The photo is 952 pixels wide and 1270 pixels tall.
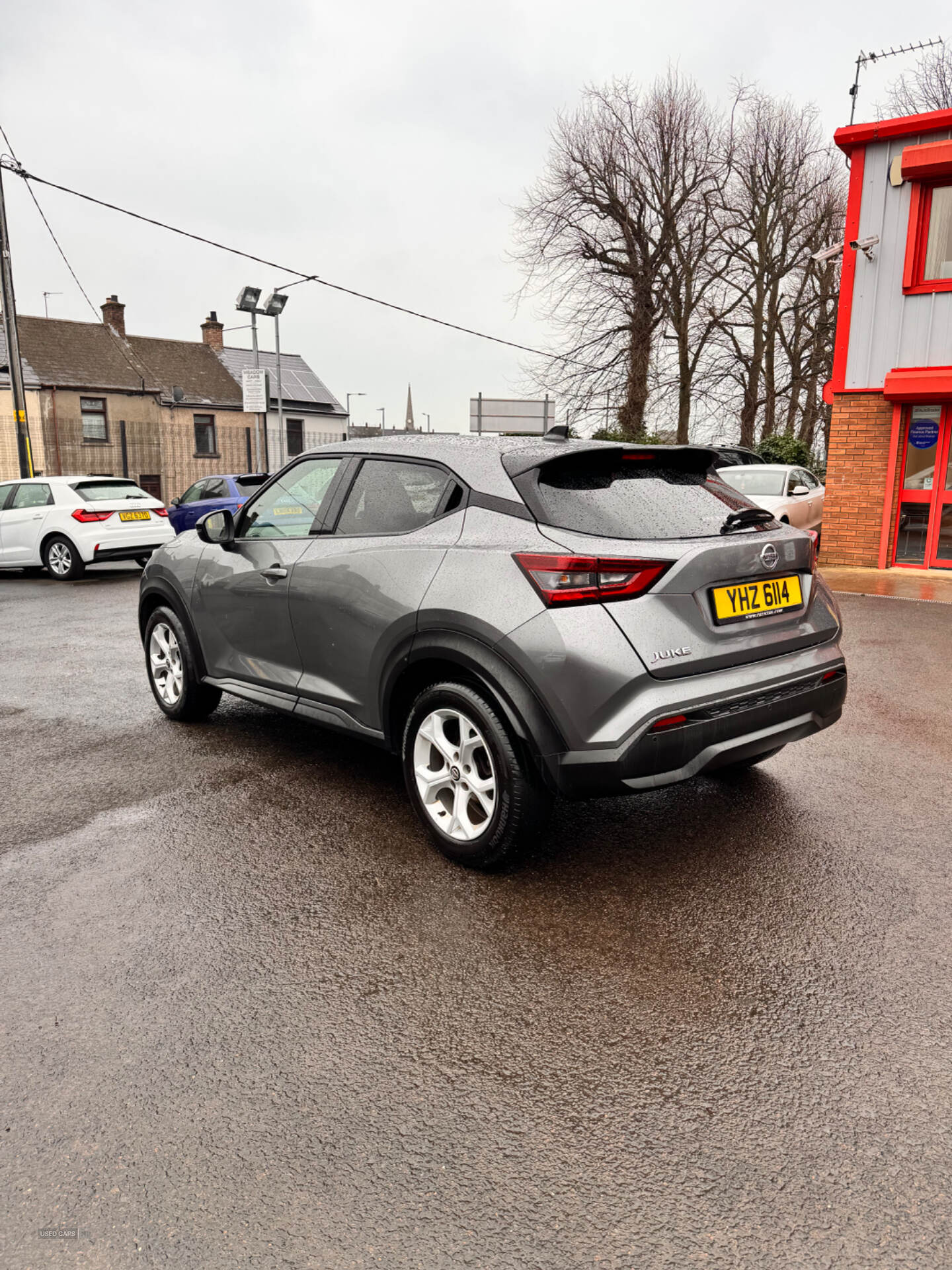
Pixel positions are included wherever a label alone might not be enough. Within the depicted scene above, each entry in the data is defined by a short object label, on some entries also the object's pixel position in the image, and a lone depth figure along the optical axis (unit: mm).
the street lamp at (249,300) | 29031
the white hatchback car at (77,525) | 13656
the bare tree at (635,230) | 28547
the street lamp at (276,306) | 30266
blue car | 17108
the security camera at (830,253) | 13000
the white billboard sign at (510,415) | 25906
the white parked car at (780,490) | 13085
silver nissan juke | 3166
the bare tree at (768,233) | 29516
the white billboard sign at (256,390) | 28969
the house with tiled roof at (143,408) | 33594
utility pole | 19375
